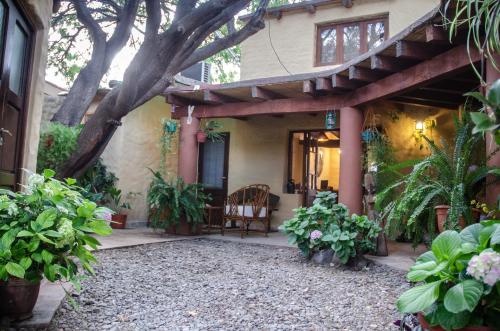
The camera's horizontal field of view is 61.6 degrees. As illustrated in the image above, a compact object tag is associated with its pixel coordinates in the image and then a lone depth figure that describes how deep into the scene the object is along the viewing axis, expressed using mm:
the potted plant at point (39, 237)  2125
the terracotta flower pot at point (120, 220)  7727
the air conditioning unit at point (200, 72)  10055
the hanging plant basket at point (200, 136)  7240
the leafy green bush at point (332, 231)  4656
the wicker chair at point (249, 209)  6929
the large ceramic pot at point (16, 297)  2264
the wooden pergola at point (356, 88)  4074
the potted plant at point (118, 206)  7742
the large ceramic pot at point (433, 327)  1496
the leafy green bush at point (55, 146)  5188
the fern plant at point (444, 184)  3553
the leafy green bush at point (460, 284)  1453
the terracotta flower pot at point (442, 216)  3630
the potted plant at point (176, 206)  6547
